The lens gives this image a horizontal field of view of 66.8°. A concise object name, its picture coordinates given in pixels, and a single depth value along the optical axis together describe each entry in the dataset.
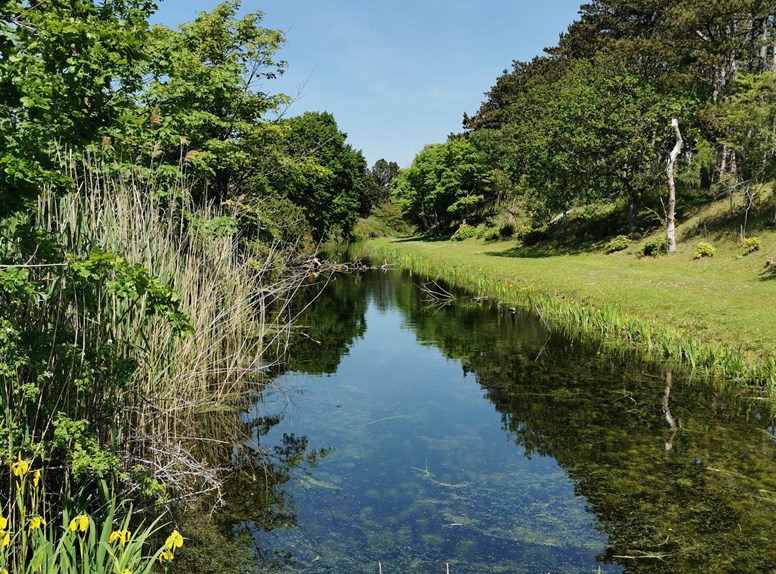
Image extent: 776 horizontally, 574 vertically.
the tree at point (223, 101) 14.06
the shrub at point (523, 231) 44.22
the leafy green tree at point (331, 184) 54.09
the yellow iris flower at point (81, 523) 3.32
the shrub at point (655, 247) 29.14
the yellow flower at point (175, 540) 3.55
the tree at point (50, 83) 4.44
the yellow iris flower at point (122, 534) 3.69
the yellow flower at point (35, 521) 3.59
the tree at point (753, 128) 24.48
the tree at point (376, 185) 95.75
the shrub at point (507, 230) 49.03
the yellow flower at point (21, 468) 3.82
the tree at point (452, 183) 65.19
